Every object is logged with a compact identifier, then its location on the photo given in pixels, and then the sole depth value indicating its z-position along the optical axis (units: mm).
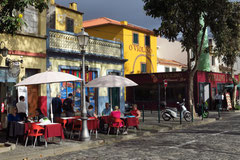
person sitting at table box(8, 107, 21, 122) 10430
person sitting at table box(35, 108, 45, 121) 10262
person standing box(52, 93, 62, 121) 13117
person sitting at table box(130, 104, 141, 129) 13344
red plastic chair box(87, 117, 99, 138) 11336
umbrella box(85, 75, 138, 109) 12719
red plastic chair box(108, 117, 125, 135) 11828
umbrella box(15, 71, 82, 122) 9734
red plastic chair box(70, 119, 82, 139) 11312
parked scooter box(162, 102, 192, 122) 17312
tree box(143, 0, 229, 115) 18000
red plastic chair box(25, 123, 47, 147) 9492
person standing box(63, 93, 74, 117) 13031
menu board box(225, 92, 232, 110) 27041
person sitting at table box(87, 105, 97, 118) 12266
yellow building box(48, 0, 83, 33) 24125
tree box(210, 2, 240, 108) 19000
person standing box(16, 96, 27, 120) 11953
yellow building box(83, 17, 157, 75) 32500
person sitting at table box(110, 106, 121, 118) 11852
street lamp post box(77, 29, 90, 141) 10645
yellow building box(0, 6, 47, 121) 13906
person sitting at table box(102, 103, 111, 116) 13572
